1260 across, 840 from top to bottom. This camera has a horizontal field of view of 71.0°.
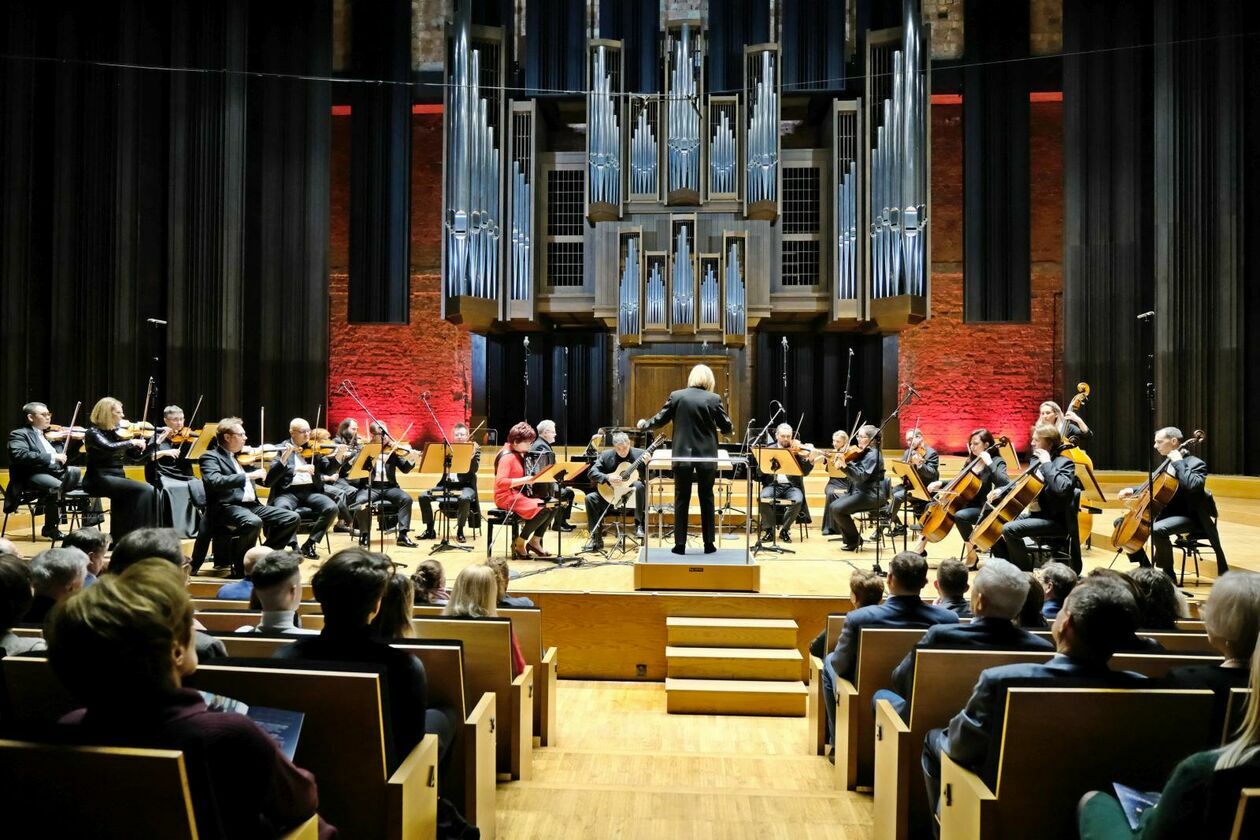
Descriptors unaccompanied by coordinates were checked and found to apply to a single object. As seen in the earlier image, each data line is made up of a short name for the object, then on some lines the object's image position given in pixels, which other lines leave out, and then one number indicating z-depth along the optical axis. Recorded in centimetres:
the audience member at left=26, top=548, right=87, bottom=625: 257
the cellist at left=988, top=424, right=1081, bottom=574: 512
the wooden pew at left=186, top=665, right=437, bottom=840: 179
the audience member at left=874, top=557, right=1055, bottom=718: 244
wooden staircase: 439
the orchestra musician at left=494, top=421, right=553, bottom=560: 613
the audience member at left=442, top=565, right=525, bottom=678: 299
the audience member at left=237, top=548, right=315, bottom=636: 248
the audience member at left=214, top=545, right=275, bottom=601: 348
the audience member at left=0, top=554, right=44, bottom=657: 212
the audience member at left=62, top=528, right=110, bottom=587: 318
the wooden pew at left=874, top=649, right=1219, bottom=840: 230
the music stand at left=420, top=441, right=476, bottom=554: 610
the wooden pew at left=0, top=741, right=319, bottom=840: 126
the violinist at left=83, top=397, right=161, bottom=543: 570
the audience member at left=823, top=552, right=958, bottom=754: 302
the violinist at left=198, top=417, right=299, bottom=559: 528
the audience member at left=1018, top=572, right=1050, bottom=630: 294
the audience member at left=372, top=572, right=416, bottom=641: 231
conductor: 500
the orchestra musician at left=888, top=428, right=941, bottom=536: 679
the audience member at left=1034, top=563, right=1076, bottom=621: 300
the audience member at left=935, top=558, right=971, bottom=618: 319
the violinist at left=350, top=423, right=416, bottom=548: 655
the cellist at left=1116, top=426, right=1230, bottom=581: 516
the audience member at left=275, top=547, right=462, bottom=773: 204
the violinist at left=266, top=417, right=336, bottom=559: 605
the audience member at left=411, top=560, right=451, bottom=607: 336
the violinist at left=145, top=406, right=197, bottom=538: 609
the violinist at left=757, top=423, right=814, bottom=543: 698
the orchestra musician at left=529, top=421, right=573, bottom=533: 656
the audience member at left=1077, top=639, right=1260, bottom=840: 132
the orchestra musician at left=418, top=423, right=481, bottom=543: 684
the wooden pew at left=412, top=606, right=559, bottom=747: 353
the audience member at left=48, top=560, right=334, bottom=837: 132
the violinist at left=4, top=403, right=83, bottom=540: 630
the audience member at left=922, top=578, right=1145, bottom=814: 190
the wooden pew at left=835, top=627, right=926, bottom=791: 290
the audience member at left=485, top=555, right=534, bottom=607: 349
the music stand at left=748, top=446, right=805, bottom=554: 641
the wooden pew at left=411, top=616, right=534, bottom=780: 280
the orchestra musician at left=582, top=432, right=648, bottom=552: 676
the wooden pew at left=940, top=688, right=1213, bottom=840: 178
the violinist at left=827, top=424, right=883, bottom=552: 671
